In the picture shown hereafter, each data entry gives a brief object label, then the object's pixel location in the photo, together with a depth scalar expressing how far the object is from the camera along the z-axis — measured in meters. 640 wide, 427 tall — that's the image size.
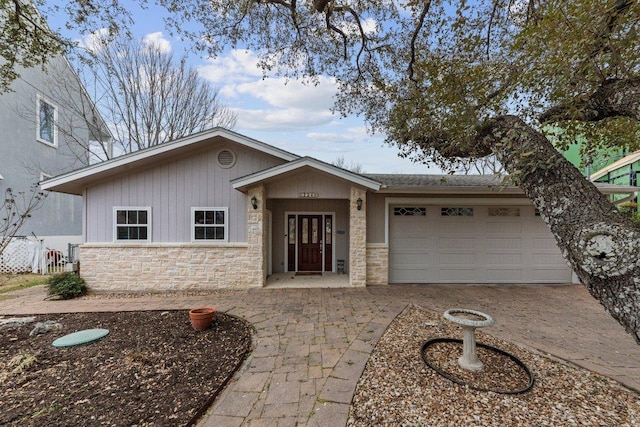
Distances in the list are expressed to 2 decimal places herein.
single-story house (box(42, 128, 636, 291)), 7.12
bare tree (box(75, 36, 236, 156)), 12.05
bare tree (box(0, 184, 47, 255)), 8.98
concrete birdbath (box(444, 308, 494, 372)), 3.08
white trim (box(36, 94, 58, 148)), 10.35
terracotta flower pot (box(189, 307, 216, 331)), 4.42
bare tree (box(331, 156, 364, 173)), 26.69
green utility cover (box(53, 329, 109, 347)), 3.96
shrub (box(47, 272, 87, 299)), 6.55
